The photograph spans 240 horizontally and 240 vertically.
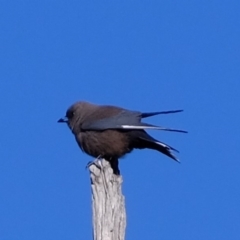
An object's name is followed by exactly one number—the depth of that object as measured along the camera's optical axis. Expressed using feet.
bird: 31.63
